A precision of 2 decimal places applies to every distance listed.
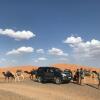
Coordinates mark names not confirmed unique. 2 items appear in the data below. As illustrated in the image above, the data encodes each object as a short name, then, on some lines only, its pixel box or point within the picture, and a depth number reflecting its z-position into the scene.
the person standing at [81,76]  12.81
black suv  12.83
